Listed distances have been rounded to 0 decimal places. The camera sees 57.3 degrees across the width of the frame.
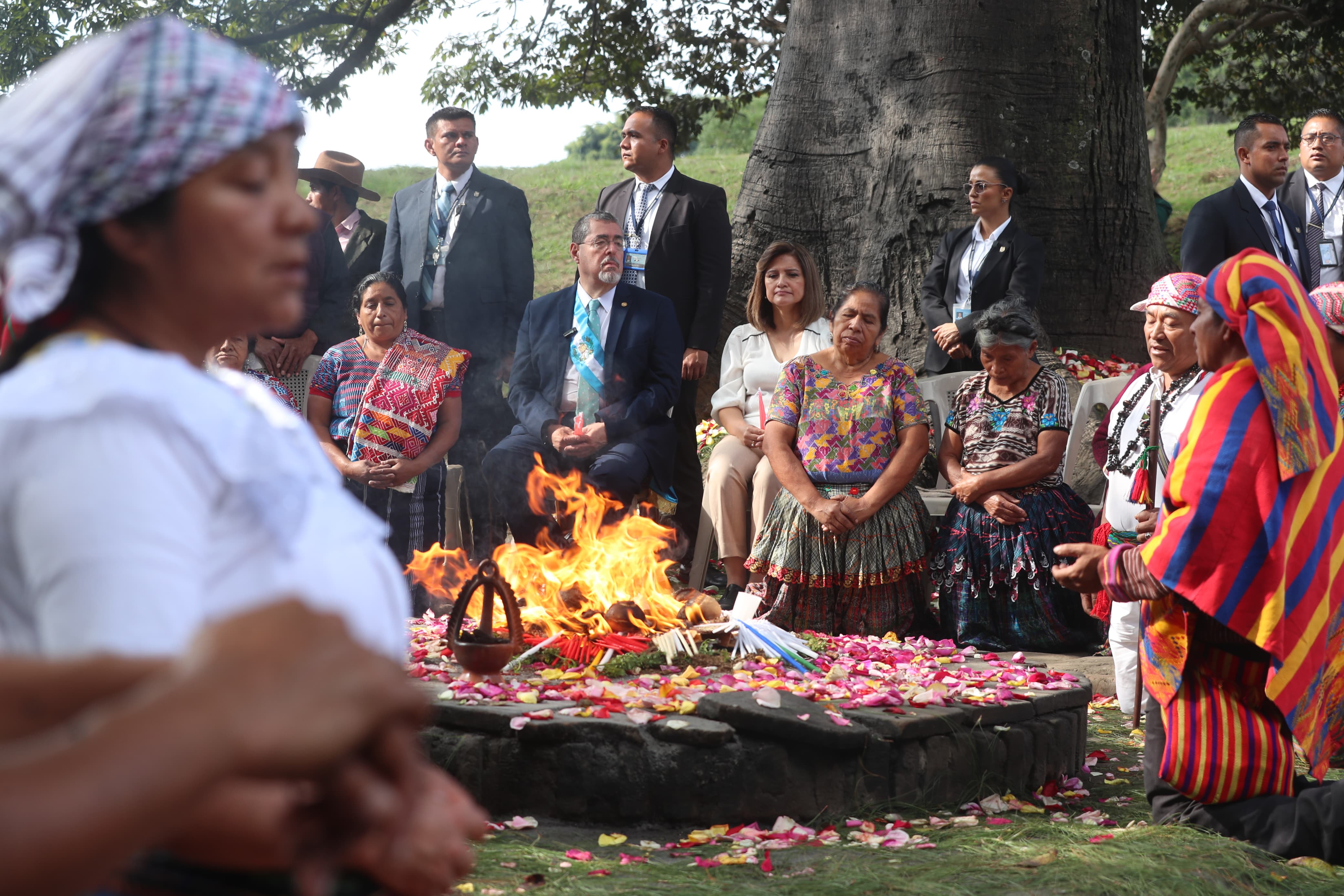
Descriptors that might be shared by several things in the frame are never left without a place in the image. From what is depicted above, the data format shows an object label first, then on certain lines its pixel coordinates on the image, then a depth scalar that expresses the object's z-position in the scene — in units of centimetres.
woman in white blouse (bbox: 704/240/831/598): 727
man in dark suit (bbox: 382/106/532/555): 751
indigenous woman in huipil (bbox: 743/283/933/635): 664
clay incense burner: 444
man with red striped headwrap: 361
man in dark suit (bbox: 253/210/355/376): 721
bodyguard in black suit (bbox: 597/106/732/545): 767
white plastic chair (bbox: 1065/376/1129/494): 738
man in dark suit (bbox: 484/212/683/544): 695
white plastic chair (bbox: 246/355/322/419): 729
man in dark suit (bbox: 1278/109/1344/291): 730
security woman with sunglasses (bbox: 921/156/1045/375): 781
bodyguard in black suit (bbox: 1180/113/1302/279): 743
